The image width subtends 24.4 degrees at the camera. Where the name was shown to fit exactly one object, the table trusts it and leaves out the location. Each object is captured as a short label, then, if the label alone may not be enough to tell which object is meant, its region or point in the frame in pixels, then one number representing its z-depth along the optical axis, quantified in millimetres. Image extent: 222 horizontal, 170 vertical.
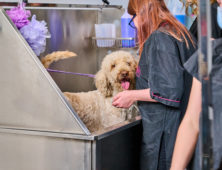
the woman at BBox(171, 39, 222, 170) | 1730
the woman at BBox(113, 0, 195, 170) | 2412
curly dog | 2904
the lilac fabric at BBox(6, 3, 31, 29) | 2489
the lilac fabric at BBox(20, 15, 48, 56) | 2463
